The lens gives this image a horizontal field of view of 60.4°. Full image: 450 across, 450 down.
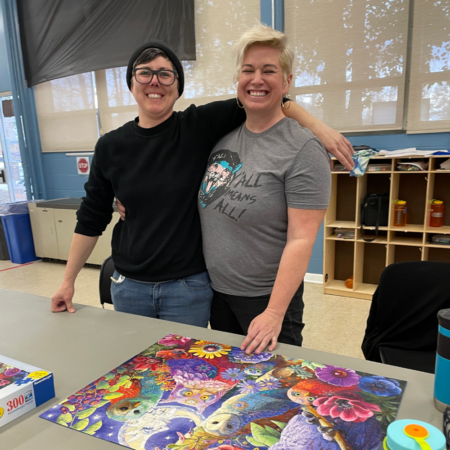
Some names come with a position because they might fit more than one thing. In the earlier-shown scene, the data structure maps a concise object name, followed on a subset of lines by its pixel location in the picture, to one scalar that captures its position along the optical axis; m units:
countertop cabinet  4.56
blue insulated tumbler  0.69
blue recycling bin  4.91
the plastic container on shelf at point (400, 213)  3.22
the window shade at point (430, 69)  2.98
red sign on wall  4.98
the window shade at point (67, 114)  4.87
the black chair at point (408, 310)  1.54
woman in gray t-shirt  1.06
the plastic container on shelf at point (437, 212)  3.11
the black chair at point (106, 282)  1.89
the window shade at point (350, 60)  3.18
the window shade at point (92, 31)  3.93
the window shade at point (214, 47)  3.75
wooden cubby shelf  3.14
